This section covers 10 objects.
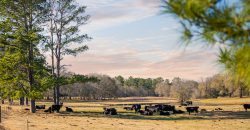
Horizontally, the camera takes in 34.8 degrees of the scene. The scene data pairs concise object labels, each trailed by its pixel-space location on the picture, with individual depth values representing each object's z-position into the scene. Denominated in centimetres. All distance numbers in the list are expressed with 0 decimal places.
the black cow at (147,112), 3906
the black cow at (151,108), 4189
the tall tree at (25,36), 3603
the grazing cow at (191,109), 3967
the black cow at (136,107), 4512
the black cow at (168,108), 4251
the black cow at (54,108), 3963
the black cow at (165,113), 3900
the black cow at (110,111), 3925
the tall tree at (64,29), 4206
